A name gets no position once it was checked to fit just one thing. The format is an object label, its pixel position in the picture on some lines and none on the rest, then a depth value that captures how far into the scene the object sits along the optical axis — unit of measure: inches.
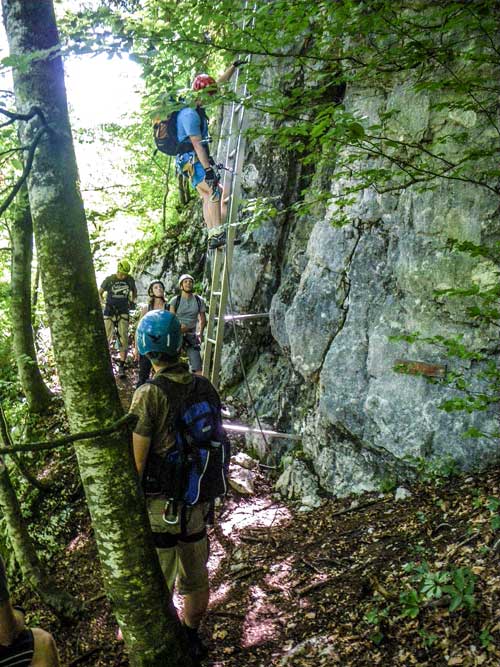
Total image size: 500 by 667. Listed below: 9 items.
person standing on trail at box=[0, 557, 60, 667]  102.3
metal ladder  275.9
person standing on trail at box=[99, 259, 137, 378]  413.7
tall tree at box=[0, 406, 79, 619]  207.5
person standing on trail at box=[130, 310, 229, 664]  131.6
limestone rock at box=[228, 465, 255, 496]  268.1
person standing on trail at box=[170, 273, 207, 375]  319.9
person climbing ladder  279.4
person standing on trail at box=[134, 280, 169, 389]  335.3
